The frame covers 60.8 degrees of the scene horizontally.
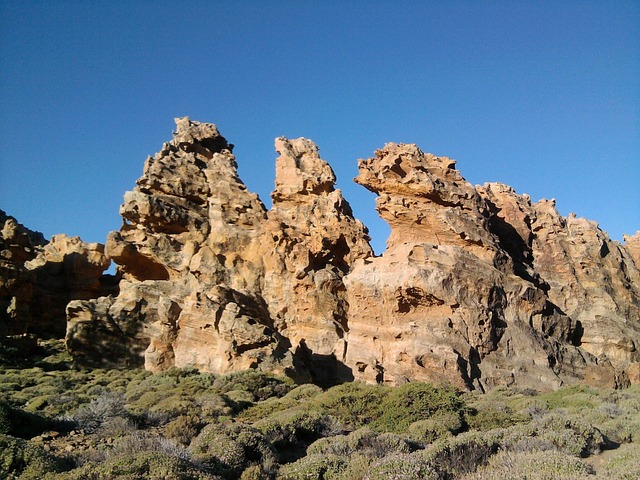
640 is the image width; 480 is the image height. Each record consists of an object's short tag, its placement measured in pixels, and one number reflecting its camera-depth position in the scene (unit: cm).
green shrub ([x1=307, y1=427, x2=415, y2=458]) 1038
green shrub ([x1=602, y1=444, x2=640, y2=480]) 852
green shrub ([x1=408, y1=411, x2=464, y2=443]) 1241
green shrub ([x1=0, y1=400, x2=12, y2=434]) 1129
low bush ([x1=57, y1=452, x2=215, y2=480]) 756
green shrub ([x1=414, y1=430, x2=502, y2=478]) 935
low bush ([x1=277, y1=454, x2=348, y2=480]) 891
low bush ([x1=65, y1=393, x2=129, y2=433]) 1272
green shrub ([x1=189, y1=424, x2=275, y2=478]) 931
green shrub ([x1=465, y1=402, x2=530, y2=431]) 1363
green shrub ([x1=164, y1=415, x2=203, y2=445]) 1152
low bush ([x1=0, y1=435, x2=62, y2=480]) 798
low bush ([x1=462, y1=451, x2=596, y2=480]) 831
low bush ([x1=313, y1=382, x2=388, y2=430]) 1452
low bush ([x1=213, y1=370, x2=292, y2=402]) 1881
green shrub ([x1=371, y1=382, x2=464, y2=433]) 1398
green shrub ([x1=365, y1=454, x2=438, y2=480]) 823
